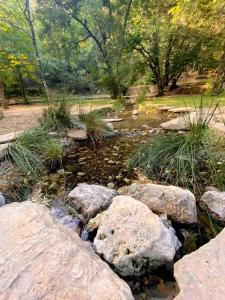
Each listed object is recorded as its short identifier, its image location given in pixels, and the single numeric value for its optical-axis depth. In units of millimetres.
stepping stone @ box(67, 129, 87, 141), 2928
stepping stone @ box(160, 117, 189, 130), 2839
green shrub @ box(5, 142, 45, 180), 1962
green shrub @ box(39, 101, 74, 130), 3114
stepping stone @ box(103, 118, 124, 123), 4117
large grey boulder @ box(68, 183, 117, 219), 1421
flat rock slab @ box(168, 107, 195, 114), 4466
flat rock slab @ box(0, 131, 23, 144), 2482
